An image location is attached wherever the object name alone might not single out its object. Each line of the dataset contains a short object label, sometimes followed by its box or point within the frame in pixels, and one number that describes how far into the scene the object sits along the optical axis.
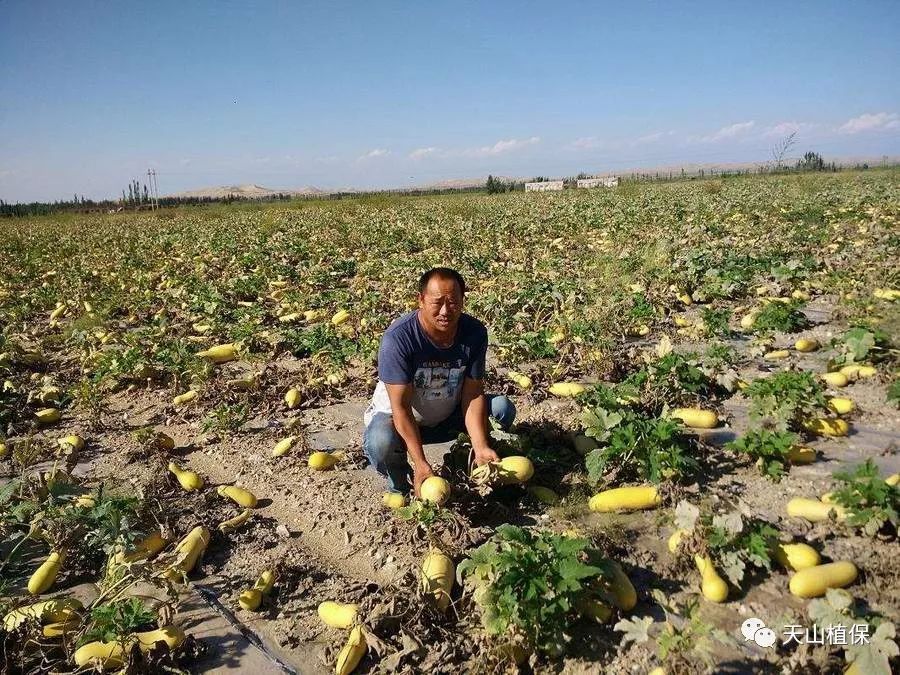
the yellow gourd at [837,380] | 4.67
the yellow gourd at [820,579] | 2.64
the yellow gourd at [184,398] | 5.41
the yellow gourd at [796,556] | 2.75
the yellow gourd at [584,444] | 4.02
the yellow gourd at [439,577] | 2.75
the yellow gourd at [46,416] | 5.25
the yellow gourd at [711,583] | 2.65
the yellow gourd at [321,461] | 4.13
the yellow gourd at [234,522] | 3.51
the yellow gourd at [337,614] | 2.70
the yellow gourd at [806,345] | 5.43
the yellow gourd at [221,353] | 6.41
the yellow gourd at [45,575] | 3.03
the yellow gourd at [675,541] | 2.95
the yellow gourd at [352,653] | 2.47
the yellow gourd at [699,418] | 4.18
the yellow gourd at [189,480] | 3.99
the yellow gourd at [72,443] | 4.53
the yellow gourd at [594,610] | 2.54
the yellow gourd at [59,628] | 2.64
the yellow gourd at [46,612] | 2.64
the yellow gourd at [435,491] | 3.20
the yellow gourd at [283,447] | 4.38
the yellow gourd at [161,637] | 2.56
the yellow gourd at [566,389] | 4.86
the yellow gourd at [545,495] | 3.55
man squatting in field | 3.49
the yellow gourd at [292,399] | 5.25
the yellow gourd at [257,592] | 2.86
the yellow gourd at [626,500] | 3.38
